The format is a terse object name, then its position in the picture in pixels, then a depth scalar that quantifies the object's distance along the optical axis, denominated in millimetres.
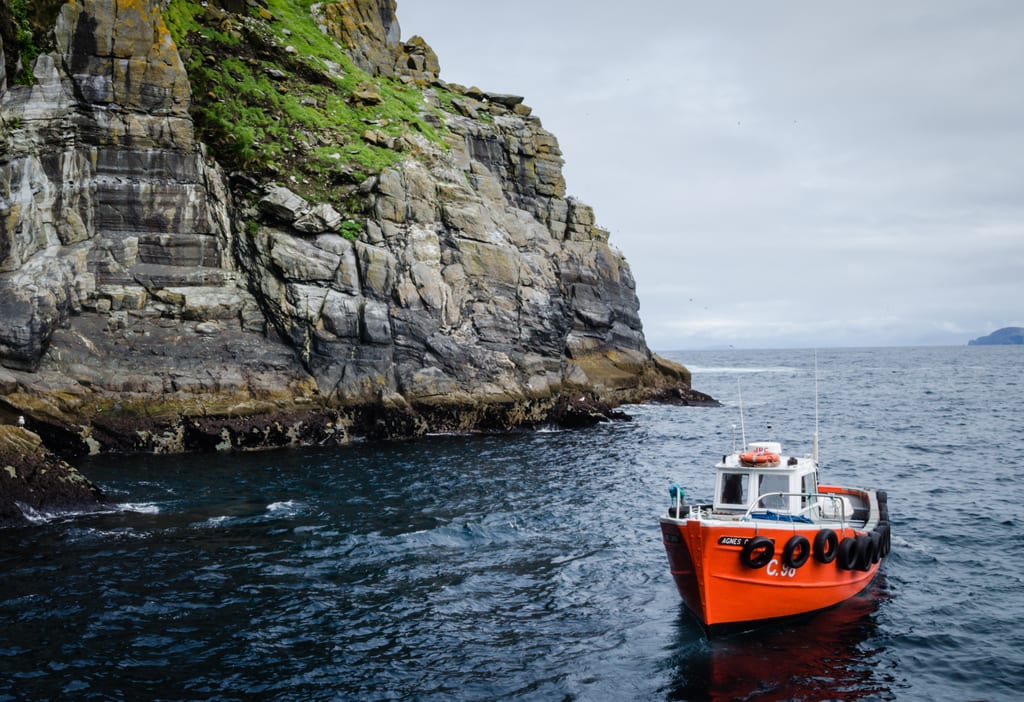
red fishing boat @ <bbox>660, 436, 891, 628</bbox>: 15789
